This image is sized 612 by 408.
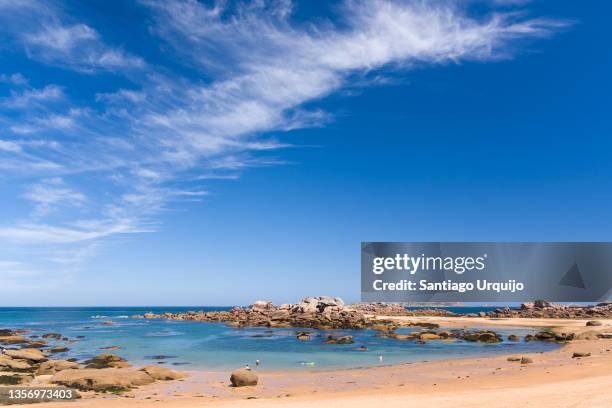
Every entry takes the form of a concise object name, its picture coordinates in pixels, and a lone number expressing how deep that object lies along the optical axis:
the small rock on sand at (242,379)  24.30
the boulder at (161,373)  26.41
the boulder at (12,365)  28.62
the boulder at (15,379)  23.91
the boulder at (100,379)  22.34
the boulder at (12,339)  53.28
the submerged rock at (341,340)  49.75
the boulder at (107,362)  31.16
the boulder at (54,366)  27.76
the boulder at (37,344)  47.74
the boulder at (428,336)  52.19
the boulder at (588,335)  48.06
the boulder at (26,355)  32.58
